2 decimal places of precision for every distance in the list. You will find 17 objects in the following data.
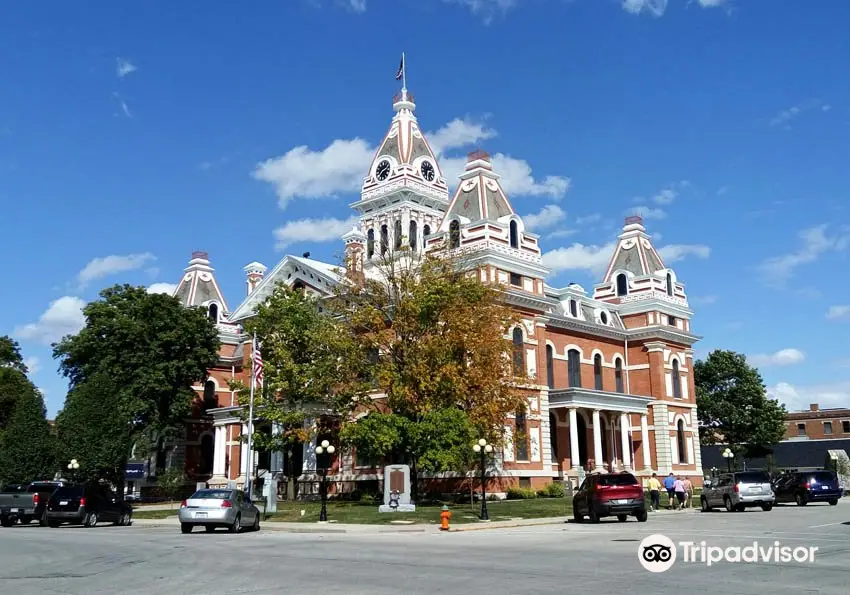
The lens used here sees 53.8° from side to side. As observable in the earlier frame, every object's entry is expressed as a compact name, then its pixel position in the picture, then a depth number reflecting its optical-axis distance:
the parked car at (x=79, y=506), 31.47
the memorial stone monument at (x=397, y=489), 35.19
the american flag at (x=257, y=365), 41.00
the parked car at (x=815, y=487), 36.25
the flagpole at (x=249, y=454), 39.34
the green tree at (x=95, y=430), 52.41
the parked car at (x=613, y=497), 27.61
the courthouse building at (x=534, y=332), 50.59
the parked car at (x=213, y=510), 26.02
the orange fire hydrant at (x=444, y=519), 26.44
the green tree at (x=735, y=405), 76.38
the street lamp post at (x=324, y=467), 32.03
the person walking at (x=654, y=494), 36.72
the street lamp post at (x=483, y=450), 30.77
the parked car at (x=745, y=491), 32.72
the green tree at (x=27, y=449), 54.41
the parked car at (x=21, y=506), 33.00
